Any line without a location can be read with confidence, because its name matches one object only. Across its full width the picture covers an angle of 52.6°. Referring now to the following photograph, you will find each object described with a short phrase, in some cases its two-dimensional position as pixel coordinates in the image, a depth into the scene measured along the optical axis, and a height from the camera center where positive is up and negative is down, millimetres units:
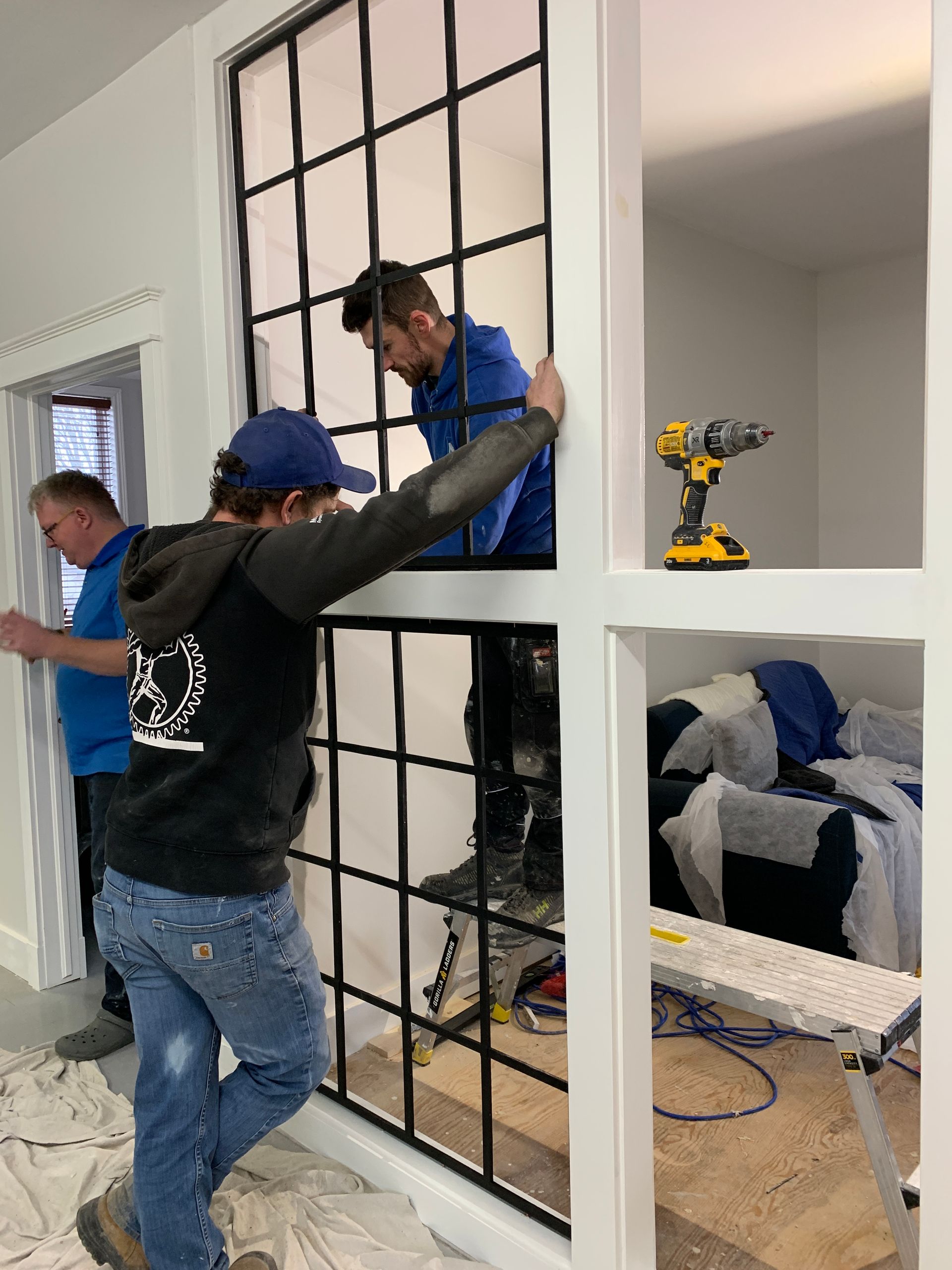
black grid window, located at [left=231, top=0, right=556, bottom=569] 1903 +976
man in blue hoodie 1861 +4
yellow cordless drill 1504 +110
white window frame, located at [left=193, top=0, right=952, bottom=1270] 1522 -104
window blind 5438 +663
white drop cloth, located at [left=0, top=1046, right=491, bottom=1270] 1951 -1416
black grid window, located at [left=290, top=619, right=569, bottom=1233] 1933 -996
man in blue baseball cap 1567 -445
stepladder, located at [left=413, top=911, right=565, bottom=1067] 2516 -1314
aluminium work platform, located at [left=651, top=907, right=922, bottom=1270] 1786 -970
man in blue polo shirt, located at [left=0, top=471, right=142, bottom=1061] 2807 -369
